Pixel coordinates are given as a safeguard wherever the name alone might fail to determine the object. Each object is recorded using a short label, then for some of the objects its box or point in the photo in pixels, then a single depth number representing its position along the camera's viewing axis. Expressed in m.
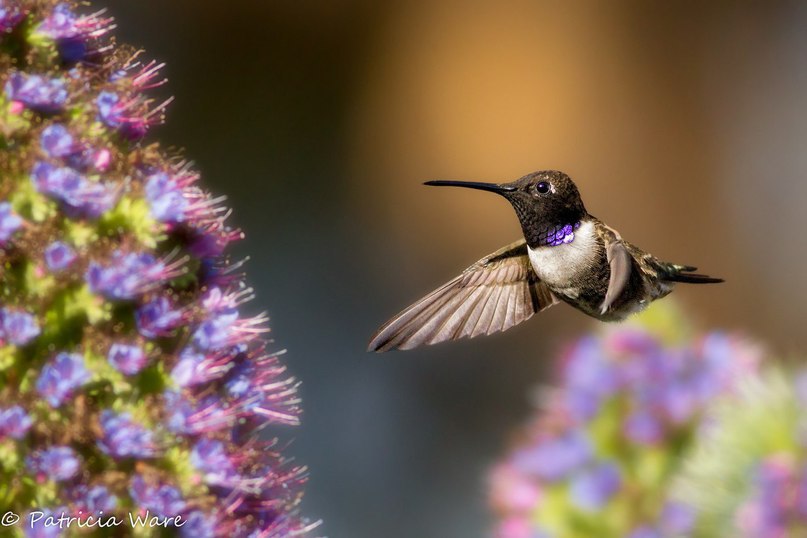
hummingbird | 4.86
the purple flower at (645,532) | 5.25
